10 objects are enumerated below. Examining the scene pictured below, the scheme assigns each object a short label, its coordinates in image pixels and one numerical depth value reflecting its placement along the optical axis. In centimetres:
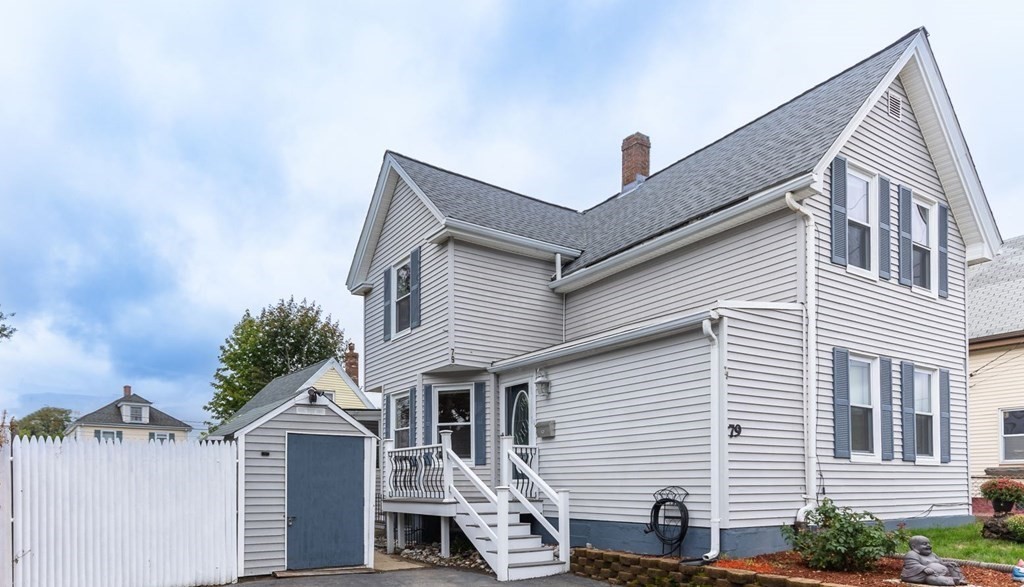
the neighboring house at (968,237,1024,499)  1769
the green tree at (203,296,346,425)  3400
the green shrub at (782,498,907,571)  845
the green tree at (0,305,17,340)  2062
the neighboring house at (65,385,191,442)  5419
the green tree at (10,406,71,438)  6769
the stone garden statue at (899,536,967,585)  765
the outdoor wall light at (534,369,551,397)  1312
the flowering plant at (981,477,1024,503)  1231
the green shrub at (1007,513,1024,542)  1024
